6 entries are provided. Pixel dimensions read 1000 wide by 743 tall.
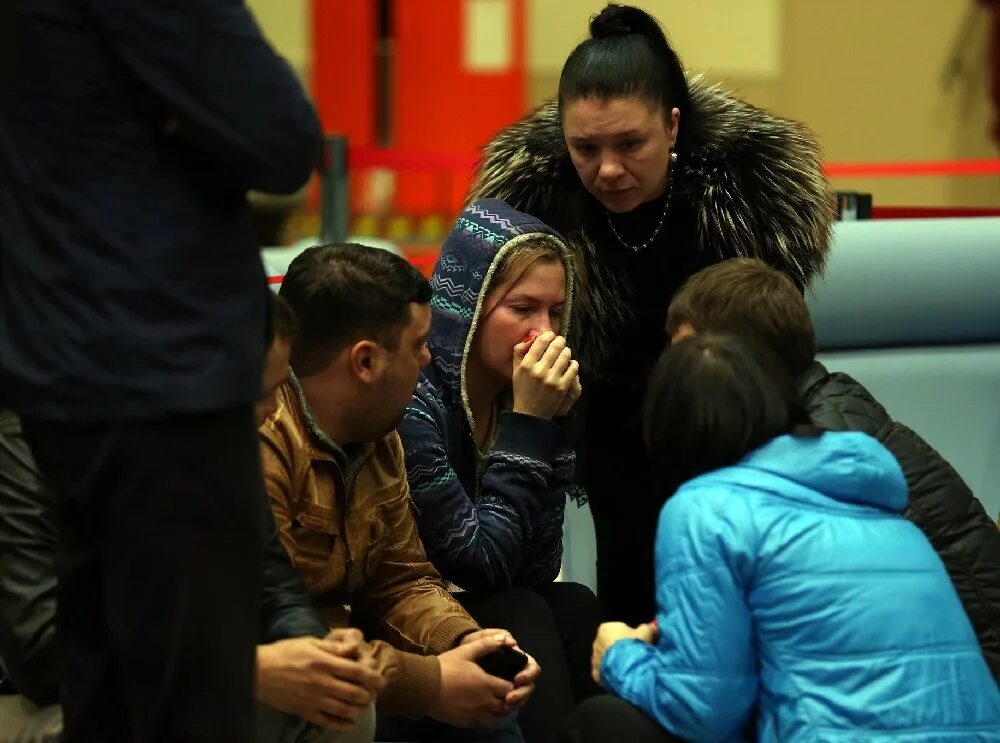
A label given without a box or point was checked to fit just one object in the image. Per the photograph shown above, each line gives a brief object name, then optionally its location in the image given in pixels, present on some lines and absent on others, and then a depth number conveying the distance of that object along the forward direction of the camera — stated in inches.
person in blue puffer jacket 250.3
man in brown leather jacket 259.1
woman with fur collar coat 280.1
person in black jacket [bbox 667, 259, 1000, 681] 260.6
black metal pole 329.5
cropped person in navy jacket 243.2
